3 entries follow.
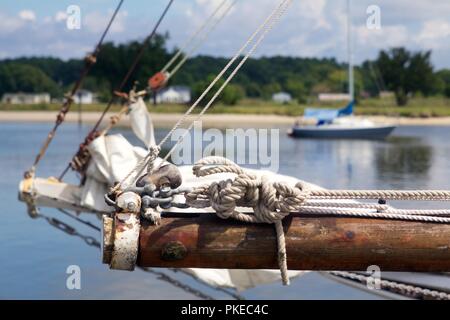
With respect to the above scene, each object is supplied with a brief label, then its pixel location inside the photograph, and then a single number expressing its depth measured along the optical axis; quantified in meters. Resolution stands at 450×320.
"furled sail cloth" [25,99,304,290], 6.75
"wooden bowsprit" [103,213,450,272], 3.40
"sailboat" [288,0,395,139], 48.16
